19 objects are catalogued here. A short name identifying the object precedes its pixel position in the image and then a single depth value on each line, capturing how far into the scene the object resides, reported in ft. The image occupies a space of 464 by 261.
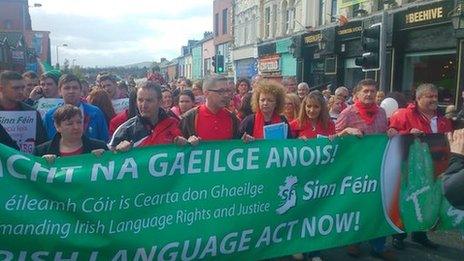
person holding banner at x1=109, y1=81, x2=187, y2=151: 13.73
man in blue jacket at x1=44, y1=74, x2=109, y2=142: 16.60
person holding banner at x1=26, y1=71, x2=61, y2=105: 20.22
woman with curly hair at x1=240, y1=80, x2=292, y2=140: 15.51
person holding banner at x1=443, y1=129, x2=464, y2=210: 7.81
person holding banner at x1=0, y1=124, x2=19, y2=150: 13.29
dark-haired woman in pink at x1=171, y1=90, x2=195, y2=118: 21.31
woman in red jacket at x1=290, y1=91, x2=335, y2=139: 16.37
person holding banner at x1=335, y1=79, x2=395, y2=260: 17.38
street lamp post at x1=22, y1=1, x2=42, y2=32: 193.33
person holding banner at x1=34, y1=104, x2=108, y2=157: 12.41
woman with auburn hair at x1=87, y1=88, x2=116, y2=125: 20.48
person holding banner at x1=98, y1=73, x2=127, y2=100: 25.12
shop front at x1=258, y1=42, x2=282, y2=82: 81.25
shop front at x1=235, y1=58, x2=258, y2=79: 94.63
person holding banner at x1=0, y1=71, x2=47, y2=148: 15.72
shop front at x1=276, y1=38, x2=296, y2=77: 75.41
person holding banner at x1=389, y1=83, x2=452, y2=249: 16.93
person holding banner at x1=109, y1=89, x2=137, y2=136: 17.51
